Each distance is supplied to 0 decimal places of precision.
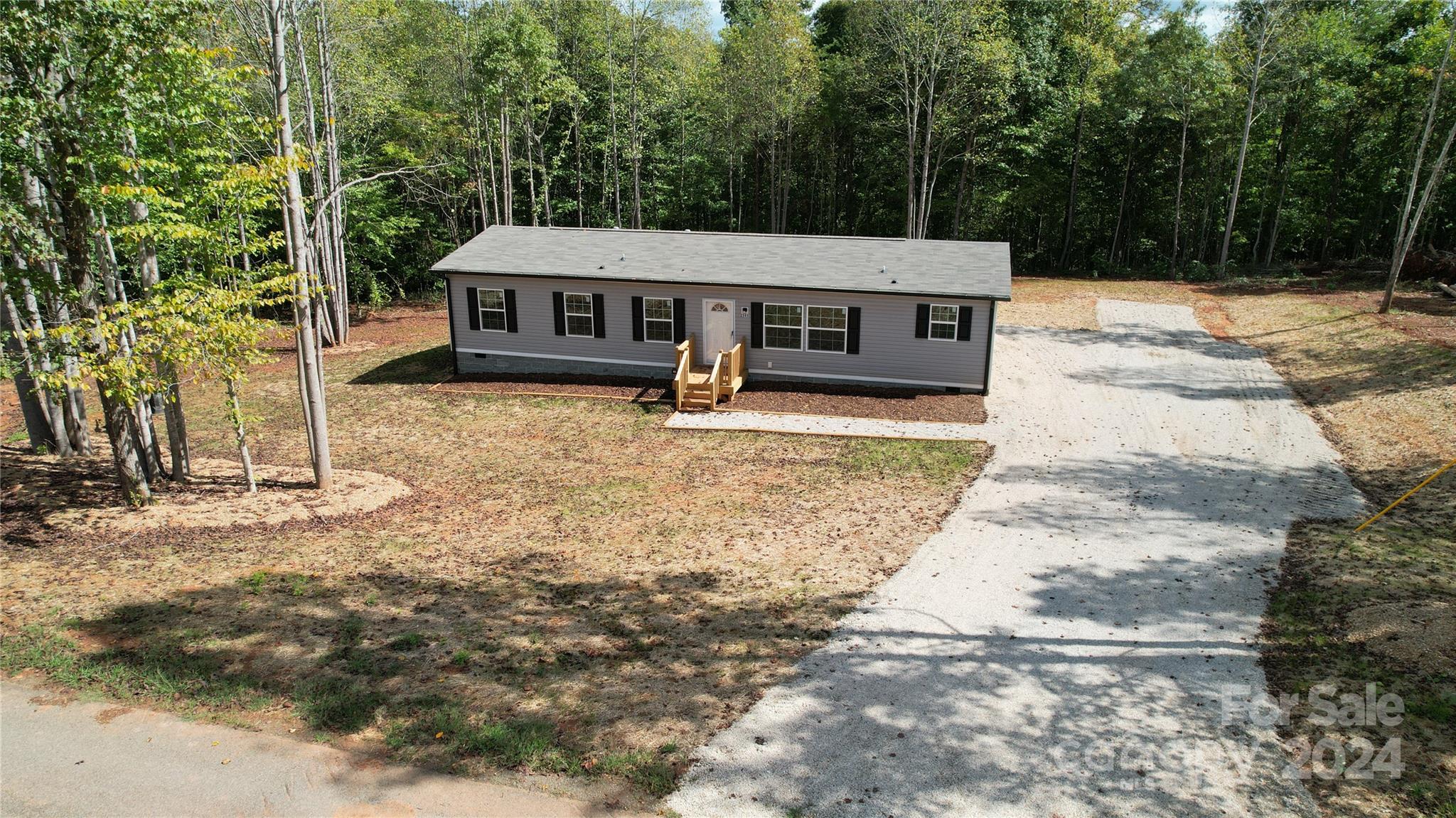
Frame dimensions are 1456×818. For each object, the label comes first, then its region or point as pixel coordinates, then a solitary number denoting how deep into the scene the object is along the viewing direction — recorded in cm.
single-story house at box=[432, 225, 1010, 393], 1834
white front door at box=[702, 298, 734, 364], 1930
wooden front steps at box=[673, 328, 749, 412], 1791
